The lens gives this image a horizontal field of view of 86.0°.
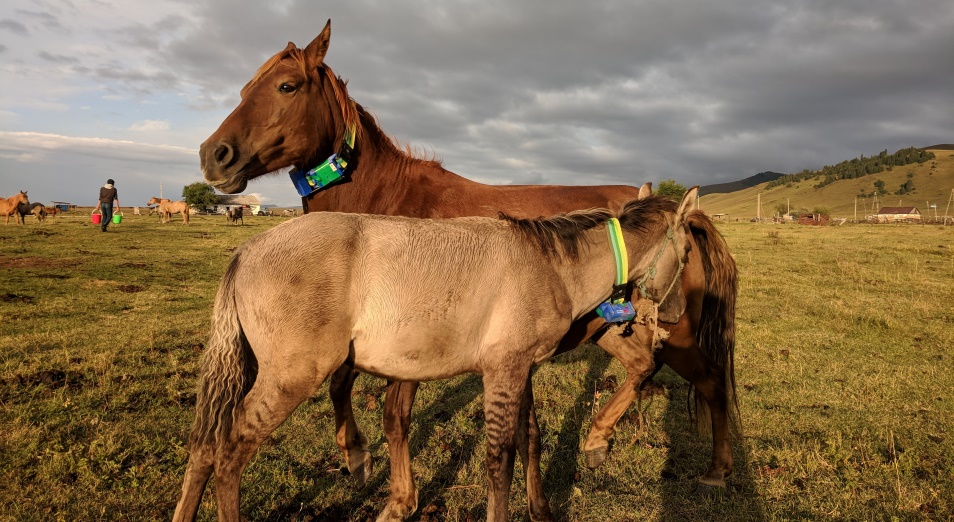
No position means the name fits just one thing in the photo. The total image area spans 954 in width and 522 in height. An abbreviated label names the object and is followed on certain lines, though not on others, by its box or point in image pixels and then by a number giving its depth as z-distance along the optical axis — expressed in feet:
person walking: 72.43
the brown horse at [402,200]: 12.10
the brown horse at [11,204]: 88.69
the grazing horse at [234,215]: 122.93
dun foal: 9.53
